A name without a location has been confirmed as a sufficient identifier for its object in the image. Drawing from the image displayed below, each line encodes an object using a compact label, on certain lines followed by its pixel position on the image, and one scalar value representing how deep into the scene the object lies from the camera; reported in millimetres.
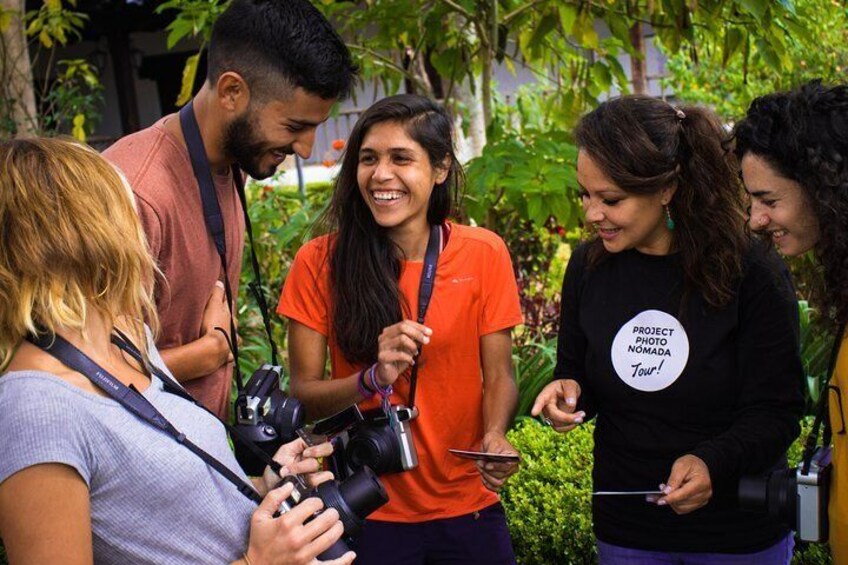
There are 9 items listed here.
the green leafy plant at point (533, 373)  4352
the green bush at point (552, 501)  3383
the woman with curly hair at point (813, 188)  2000
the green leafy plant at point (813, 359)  4191
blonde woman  1506
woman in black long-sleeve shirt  2324
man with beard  2449
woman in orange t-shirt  2625
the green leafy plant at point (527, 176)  4207
